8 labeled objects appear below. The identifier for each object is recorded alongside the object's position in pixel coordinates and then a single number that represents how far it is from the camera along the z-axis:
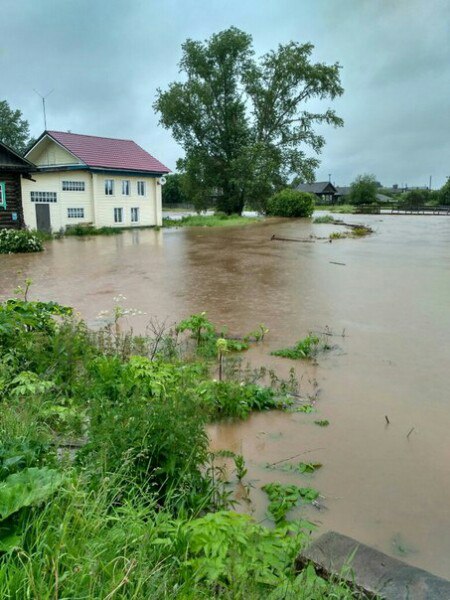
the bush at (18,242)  21.72
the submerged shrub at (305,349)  7.12
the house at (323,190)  97.44
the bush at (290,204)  45.19
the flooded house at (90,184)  30.05
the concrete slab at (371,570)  2.44
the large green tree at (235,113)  43.53
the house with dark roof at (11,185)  23.86
